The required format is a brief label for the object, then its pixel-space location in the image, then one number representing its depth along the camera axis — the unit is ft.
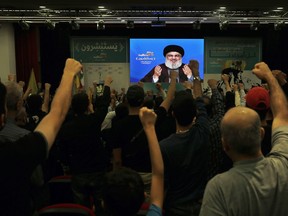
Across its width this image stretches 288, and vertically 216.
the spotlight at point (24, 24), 31.68
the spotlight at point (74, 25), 33.01
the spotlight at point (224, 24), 33.04
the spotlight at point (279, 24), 34.02
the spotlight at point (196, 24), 34.06
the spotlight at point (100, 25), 33.51
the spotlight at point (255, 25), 33.91
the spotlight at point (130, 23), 33.11
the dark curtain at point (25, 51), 38.52
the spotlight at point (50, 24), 32.96
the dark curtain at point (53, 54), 40.75
